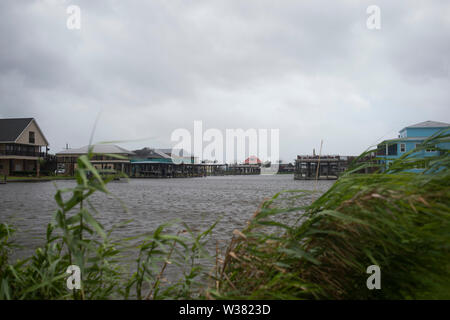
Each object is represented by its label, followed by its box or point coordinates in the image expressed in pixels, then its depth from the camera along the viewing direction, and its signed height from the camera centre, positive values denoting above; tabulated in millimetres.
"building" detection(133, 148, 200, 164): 77812 +2246
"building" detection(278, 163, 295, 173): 133500 -974
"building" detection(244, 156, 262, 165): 163250 +2982
